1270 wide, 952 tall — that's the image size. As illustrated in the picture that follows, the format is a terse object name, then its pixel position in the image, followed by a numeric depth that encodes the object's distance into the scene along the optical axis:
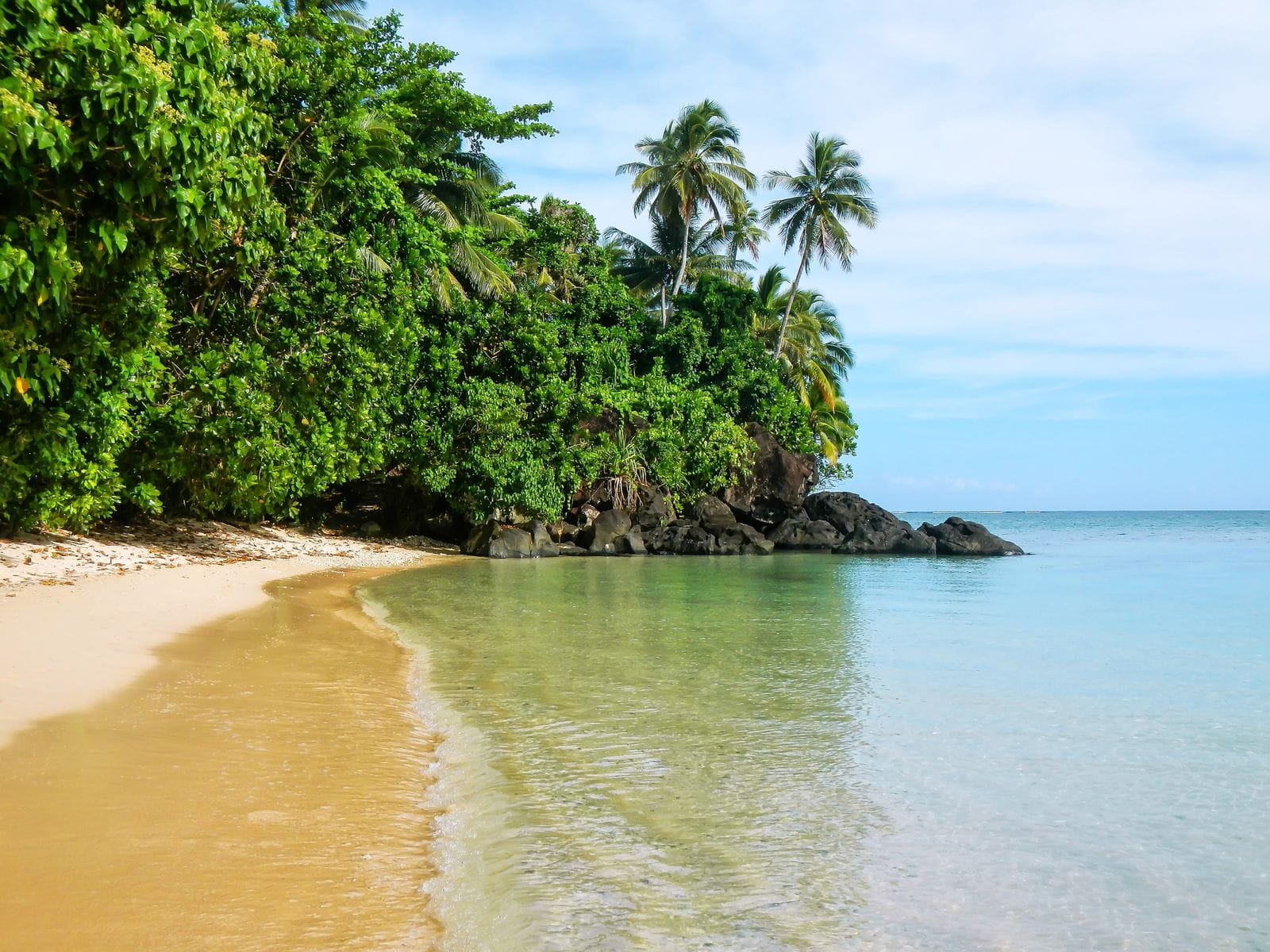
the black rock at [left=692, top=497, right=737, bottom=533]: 30.66
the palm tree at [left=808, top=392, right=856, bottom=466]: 42.09
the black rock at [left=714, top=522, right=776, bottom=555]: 29.67
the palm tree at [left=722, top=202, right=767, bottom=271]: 37.66
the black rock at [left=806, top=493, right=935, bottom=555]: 31.58
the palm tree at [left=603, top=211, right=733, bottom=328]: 36.79
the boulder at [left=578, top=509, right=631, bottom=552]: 28.17
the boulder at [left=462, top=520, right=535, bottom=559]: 25.14
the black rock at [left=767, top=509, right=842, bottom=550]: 31.69
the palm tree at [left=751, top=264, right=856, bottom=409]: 38.66
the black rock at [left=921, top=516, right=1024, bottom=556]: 31.84
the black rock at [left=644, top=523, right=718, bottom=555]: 28.83
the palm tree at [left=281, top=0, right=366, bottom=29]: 24.77
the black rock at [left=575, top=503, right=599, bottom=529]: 29.53
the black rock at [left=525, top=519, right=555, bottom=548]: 26.34
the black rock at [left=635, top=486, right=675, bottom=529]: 29.64
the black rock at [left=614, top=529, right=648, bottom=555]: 28.03
